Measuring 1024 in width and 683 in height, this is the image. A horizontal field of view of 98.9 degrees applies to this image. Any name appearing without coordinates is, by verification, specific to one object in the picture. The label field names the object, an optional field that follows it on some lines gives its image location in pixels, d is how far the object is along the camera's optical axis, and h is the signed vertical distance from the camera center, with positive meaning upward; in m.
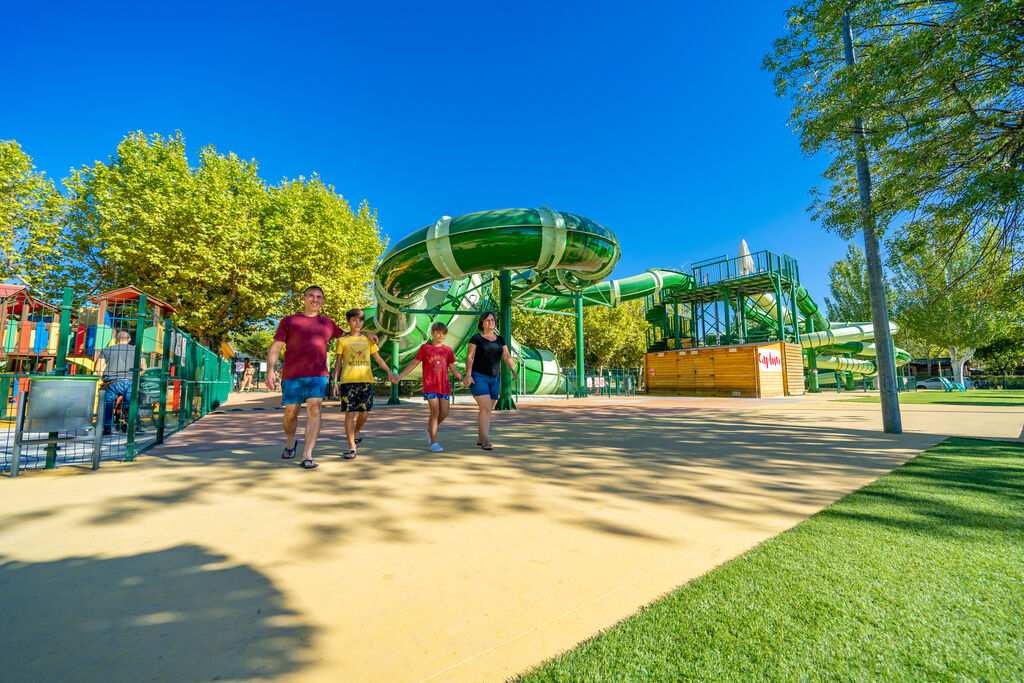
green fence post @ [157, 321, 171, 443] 5.35 +0.16
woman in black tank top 5.39 +0.10
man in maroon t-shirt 4.46 +0.16
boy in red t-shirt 5.40 +0.01
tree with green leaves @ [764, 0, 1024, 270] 4.87 +3.43
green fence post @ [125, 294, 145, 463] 4.63 -0.01
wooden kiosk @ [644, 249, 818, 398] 21.36 +2.07
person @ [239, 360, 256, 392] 31.55 +0.42
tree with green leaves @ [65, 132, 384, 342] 15.02 +5.19
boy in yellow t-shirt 5.14 +0.09
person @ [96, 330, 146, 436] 6.44 +0.25
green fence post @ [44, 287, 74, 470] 4.23 +0.38
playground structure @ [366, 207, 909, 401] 9.07 +2.74
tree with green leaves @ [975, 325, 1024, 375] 37.60 +1.14
